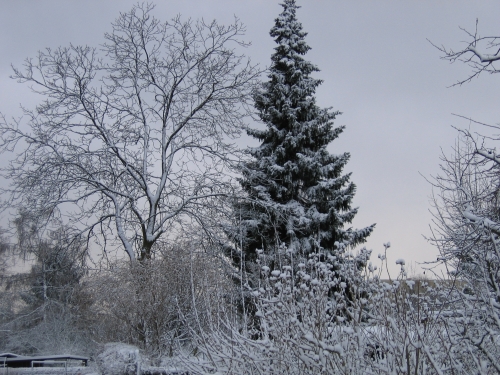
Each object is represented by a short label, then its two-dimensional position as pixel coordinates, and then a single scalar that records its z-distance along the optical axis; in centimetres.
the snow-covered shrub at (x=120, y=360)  1188
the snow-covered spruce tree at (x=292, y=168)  1728
